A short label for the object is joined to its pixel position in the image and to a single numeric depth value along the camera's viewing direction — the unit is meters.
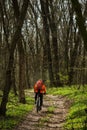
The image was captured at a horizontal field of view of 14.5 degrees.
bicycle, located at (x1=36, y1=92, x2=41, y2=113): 18.38
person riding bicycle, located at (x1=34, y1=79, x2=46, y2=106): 18.61
